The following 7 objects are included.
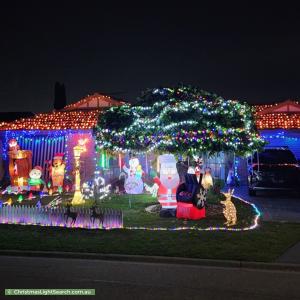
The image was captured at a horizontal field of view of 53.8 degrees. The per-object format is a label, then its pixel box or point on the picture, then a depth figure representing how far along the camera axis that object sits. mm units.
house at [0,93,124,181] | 14492
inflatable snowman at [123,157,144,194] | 11684
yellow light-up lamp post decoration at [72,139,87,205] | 10638
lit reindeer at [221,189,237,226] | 7500
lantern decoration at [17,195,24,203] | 11170
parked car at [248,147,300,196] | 11389
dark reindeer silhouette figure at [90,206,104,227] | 7327
